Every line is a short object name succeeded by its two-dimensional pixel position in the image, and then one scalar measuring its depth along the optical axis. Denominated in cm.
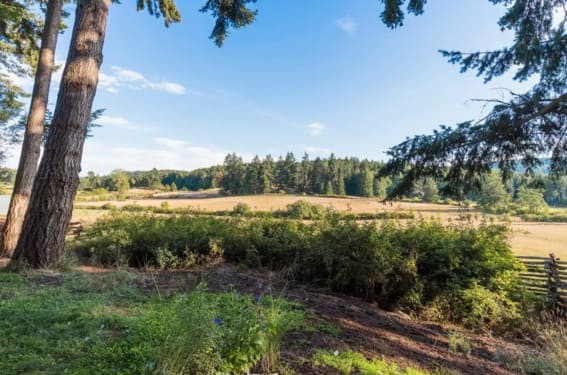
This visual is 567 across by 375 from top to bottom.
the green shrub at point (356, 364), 185
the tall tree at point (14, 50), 639
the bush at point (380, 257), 437
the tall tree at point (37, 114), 516
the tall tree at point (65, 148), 385
